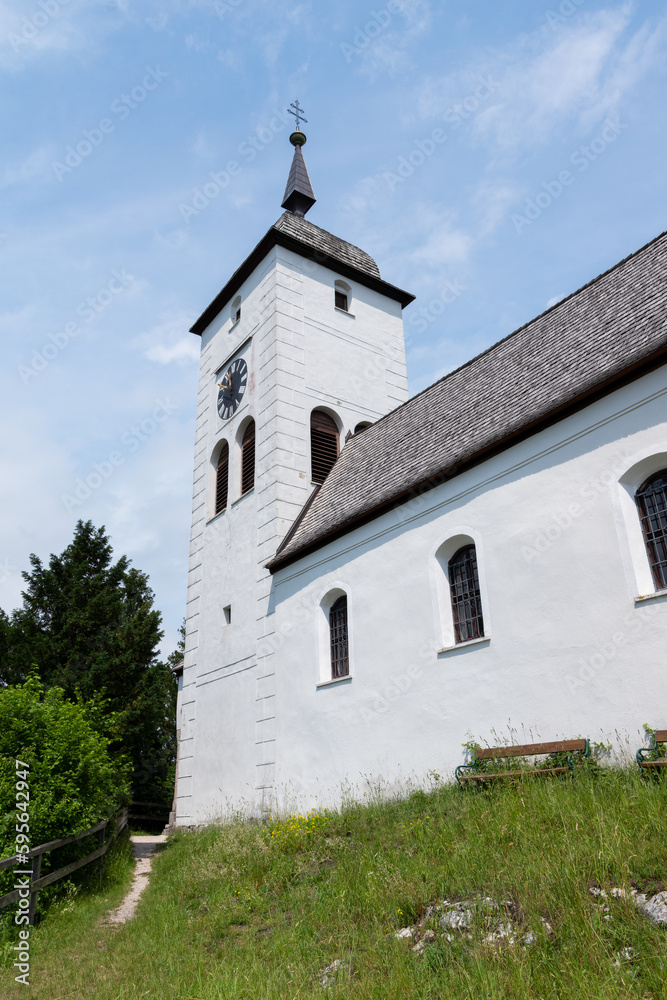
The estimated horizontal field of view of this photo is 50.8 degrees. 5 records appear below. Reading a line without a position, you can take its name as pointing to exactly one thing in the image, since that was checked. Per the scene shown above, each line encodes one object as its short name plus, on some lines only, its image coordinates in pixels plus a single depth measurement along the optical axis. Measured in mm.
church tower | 17000
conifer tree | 24609
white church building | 9352
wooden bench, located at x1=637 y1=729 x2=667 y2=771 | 7334
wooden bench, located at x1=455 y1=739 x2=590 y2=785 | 8492
